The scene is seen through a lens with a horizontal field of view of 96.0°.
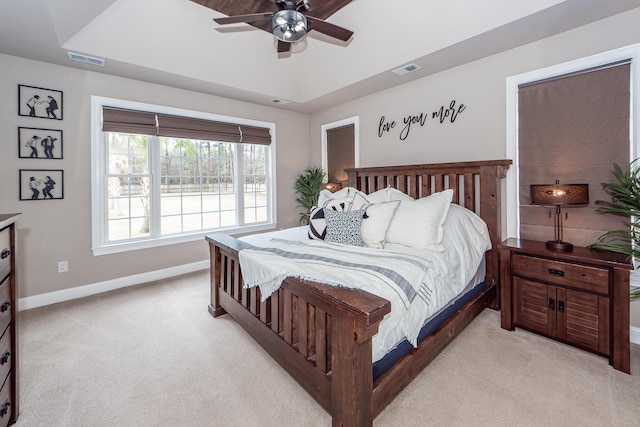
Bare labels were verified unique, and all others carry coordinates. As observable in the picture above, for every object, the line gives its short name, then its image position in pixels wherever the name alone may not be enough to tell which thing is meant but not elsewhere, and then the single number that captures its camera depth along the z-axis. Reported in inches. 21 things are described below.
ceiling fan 83.7
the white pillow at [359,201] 108.1
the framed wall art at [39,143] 115.2
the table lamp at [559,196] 84.6
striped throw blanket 61.0
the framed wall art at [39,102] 114.6
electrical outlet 125.3
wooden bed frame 52.1
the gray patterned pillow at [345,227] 97.4
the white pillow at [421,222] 90.3
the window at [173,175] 135.0
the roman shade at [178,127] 132.8
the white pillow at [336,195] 123.1
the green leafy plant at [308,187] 194.0
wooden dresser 55.4
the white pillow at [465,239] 90.4
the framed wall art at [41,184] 116.3
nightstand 75.6
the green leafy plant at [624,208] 79.7
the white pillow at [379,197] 120.8
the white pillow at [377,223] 96.0
